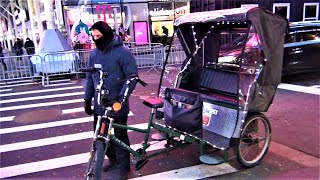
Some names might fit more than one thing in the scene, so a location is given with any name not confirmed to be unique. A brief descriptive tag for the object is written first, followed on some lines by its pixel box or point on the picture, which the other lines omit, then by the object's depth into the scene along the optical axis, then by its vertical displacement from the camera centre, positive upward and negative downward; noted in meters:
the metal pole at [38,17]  13.76 +1.93
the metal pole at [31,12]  18.99 +3.05
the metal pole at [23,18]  25.10 +3.40
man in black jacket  3.10 -0.22
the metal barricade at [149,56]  10.57 -0.26
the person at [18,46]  16.74 +0.51
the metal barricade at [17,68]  9.98 -0.58
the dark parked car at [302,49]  7.90 -0.12
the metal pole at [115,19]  14.69 +1.78
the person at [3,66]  10.58 -0.49
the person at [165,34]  15.98 +0.90
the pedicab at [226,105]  3.15 -0.75
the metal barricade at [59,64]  9.40 -0.42
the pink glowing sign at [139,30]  15.47 +1.15
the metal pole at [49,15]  11.17 +1.63
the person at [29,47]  15.32 +0.38
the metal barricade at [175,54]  7.73 -0.17
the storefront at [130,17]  14.73 +1.96
